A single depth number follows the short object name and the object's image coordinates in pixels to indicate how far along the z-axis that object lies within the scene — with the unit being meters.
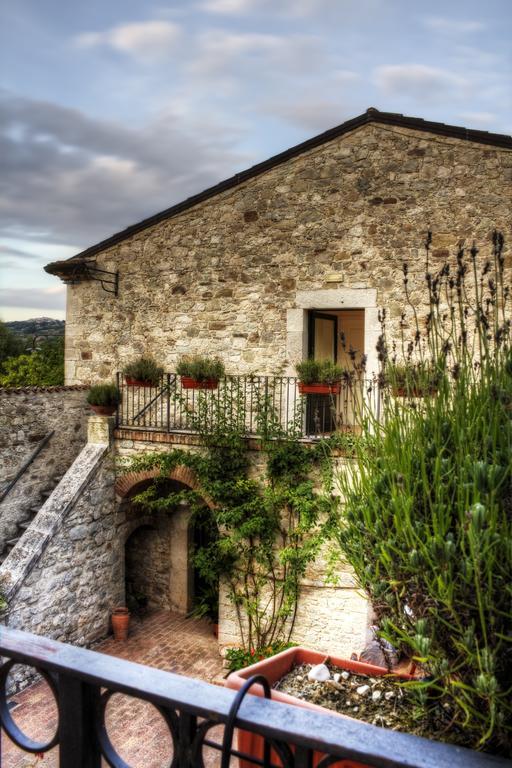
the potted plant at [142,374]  9.51
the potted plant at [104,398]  9.51
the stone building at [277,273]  8.52
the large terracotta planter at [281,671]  2.36
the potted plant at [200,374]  8.97
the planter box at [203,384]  9.05
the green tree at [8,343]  24.38
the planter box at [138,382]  9.55
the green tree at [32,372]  14.47
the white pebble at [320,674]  2.99
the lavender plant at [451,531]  1.73
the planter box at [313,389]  8.17
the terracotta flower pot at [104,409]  9.56
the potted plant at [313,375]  8.20
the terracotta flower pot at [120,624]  9.22
